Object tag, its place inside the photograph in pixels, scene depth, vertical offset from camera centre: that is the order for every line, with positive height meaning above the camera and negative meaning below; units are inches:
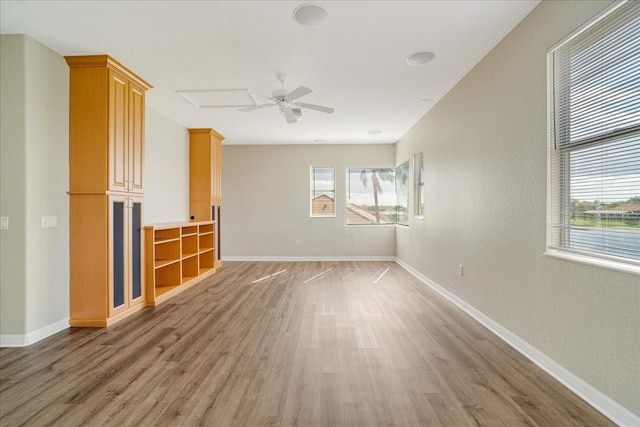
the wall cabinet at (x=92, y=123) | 118.2 +33.2
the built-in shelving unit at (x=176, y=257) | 144.1 -29.9
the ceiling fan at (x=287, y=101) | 126.4 +48.1
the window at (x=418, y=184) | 203.6 +16.9
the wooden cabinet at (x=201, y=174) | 220.7 +24.4
